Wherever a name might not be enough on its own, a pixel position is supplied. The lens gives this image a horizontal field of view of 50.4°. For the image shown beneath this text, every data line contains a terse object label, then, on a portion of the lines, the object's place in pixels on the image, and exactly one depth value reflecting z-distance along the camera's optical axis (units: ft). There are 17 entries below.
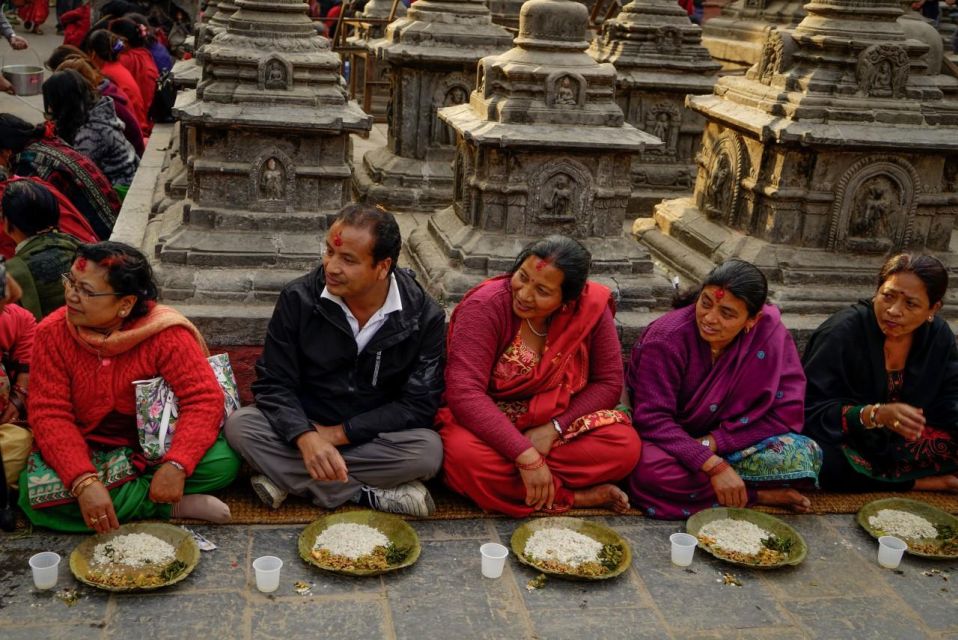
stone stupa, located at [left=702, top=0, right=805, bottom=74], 29.71
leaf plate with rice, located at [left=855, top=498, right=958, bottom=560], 13.33
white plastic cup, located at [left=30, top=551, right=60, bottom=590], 11.16
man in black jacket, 13.07
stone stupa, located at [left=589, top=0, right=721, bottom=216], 26.81
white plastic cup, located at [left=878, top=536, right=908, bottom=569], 12.98
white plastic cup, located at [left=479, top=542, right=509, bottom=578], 12.06
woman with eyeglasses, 12.15
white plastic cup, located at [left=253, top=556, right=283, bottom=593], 11.48
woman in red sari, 13.43
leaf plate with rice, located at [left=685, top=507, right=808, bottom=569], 12.75
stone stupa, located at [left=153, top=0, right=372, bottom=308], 17.58
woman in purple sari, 13.84
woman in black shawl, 14.97
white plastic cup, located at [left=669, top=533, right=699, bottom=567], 12.70
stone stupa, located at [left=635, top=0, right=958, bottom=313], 18.54
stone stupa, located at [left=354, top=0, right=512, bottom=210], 24.14
